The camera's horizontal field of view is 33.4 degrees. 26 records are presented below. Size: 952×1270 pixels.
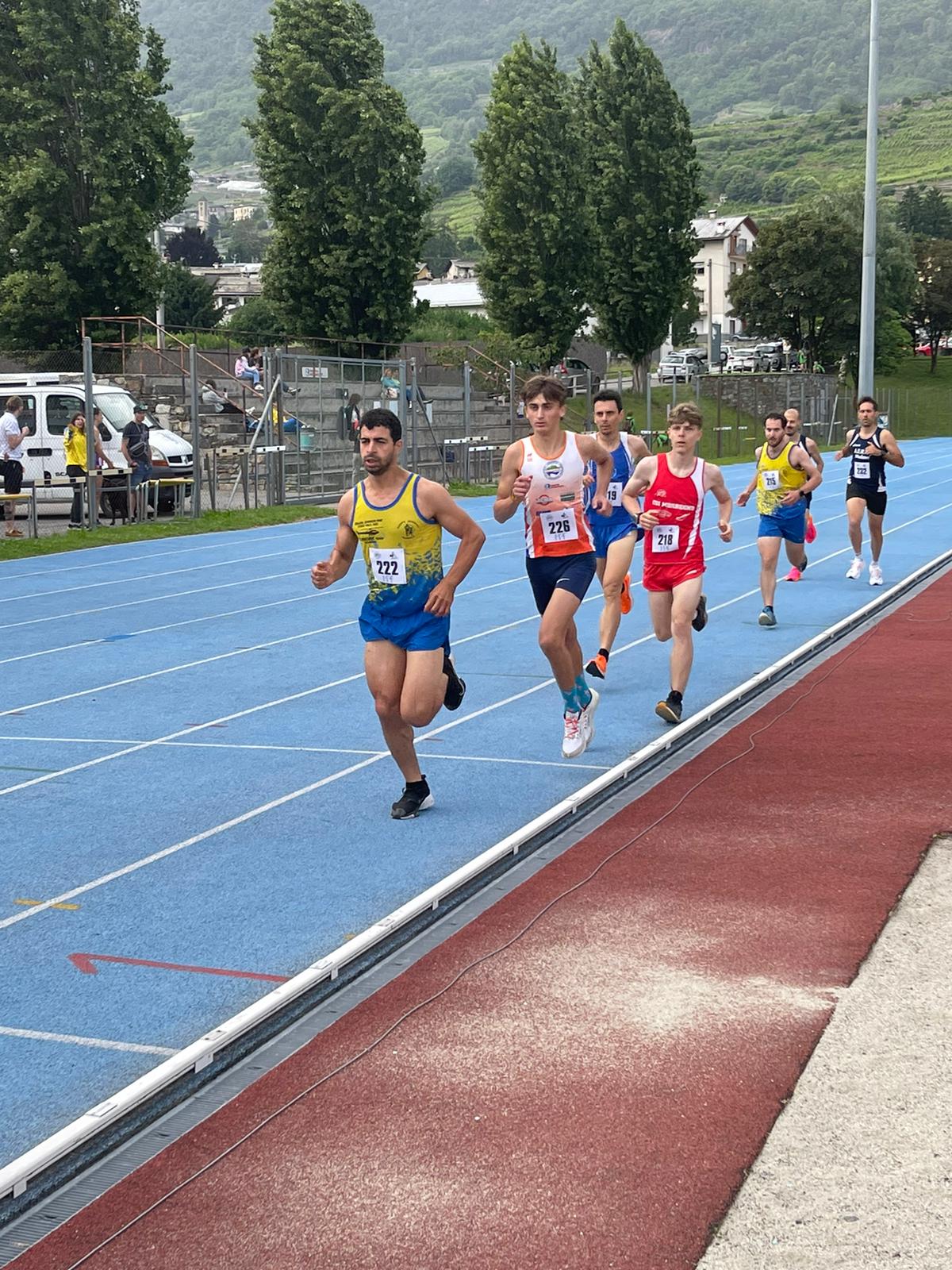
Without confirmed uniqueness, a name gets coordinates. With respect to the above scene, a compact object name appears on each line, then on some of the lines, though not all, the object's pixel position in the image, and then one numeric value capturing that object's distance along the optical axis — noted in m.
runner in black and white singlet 15.84
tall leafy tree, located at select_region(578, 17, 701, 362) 60.62
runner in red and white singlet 9.88
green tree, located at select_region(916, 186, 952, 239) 148.38
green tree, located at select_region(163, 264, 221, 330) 85.56
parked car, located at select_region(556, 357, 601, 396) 50.59
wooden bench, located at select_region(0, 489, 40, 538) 21.72
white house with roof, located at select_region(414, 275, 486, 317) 108.88
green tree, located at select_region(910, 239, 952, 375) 104.69
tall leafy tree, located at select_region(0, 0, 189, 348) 36.19
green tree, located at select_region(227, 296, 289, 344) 89.31
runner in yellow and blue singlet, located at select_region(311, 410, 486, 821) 7.22
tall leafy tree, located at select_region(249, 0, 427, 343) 44.44
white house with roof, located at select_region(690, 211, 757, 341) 138.88
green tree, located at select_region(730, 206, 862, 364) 83.44
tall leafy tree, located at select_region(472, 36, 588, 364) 54.66
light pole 27.17
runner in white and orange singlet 8.53
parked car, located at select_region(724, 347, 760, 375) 91.81
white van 25.56
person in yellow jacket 23.20
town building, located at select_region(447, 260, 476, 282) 163.50
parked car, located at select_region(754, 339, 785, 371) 93.88
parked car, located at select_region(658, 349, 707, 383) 81.39
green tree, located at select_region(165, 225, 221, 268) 154.88
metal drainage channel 3.80
